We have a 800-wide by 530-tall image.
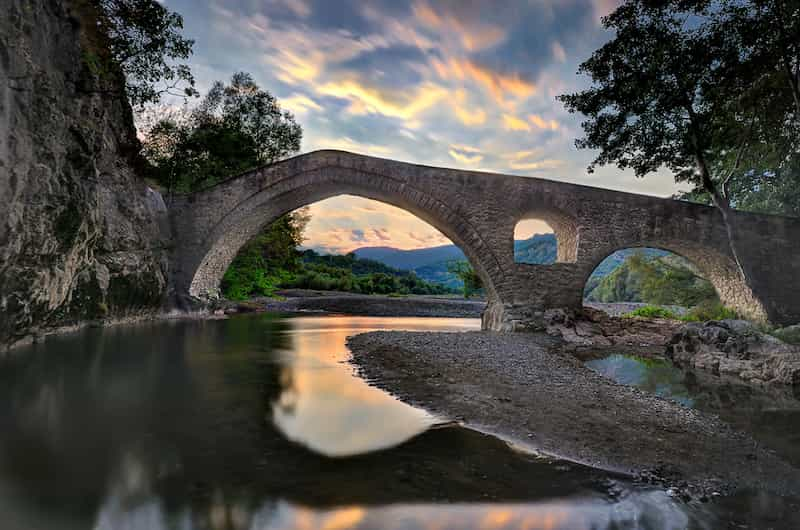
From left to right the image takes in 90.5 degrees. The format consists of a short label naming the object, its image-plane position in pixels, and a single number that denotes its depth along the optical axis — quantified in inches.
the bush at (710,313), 609.6
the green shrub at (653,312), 753.0
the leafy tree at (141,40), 453.7
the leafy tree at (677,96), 470.9
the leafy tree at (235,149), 836.0
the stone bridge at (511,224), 535.5
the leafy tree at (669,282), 744.3
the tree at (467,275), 1289.4
